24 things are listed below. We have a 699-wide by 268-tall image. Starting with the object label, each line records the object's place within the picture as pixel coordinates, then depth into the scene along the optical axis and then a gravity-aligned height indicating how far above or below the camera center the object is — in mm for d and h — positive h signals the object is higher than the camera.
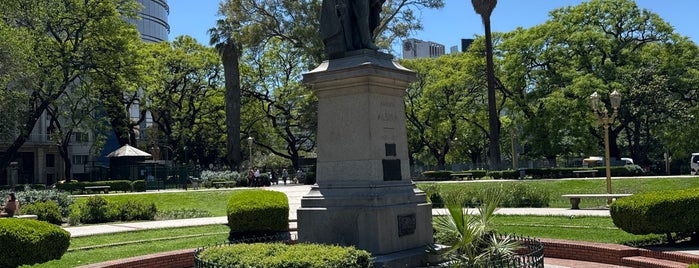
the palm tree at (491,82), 45219 +5698
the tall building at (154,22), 96875 +24019
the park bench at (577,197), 22828 -1297
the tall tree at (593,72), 45250 +6417
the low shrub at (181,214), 25125 -1504
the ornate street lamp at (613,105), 23438 +1972
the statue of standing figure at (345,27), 11234 +2486
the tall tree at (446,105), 55812 +5447
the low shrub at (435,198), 24844 -1208
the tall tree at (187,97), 58344 +7201
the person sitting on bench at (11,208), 20891 -814
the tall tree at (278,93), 60719 +7375
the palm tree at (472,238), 8922 -1058
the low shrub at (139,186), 40406 -501
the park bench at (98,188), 39062 -511
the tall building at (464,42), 117188 +22253
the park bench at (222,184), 43562 -613
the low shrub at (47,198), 24805 -642
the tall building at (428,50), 164750 +31963
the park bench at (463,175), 44312 -663
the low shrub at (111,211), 23422 -1197
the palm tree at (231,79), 51000 +7496
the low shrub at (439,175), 45906 -628
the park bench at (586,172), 38562 -665
